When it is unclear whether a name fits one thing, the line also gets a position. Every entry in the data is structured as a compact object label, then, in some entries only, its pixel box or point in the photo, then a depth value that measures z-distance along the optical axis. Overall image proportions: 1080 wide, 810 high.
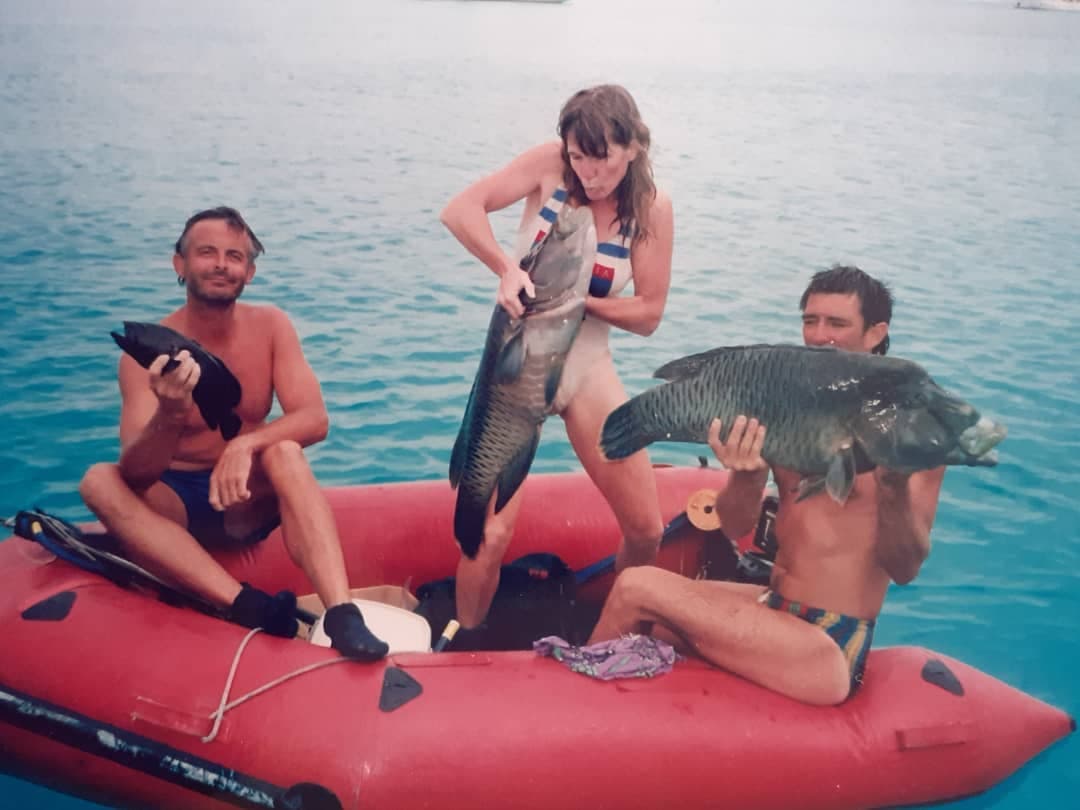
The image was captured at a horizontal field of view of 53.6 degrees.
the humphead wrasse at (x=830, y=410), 2.86
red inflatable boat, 3.08
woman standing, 3.37
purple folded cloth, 3.35
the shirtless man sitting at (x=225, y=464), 3.50
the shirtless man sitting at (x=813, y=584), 3.28
